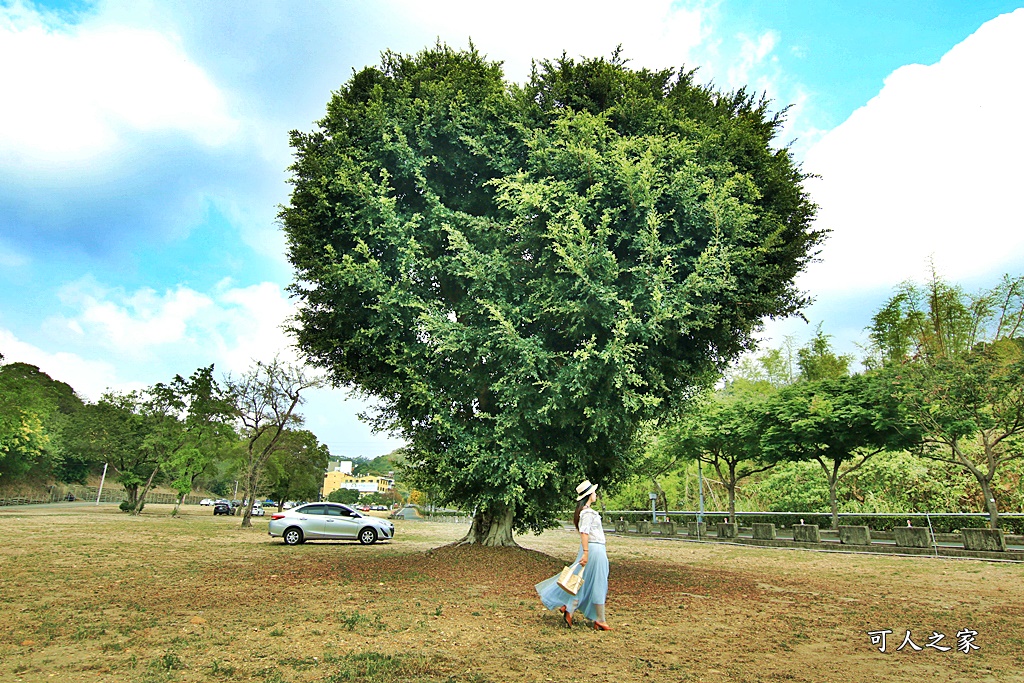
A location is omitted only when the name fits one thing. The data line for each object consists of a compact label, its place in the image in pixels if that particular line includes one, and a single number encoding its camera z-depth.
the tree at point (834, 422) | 22.83
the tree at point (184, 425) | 39.34
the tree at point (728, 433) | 28.19
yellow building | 133.62
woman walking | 7.61
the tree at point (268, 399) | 33.50
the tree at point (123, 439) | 42.44
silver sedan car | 22.42
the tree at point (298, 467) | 49.03
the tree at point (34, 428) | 33.90
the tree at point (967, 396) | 19.70
